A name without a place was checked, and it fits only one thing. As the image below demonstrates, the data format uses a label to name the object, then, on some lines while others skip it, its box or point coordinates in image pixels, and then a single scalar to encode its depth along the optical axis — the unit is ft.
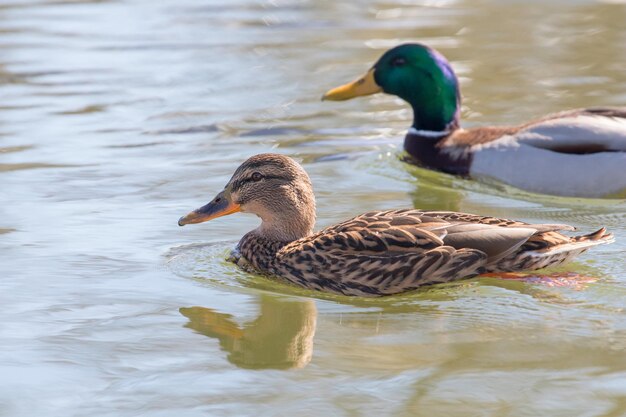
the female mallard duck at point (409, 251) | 45.52
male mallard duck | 61.41
